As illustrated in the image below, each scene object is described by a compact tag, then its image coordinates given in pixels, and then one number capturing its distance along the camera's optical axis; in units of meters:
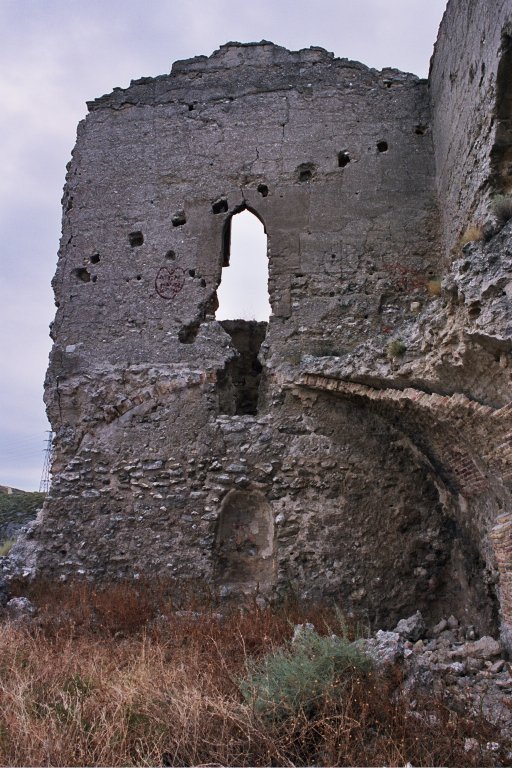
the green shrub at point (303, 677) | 4.07
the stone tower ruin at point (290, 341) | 6.80
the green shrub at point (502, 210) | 5.49
